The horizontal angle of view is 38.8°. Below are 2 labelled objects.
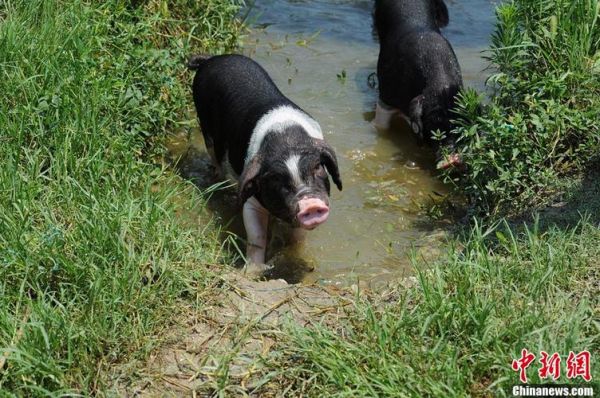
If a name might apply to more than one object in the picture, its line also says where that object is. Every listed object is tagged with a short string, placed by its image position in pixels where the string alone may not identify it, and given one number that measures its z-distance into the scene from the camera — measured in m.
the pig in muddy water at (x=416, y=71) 6.84
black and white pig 5.34
